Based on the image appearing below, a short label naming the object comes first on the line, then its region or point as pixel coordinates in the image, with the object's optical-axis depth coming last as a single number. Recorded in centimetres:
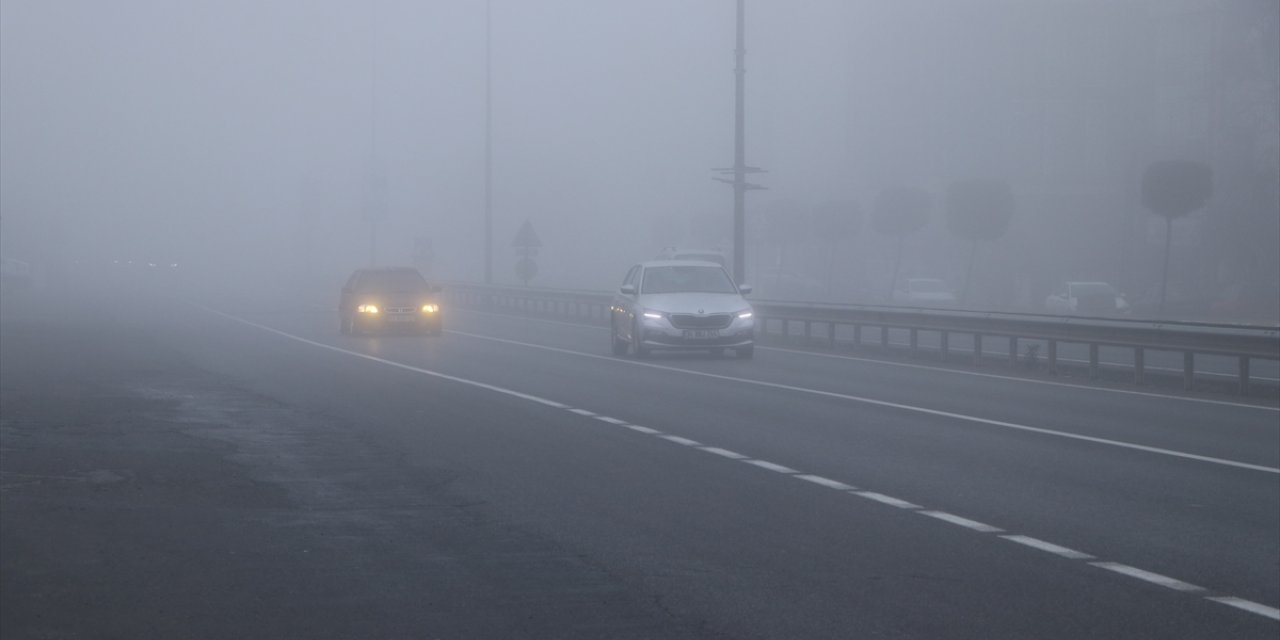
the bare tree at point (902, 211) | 8162
